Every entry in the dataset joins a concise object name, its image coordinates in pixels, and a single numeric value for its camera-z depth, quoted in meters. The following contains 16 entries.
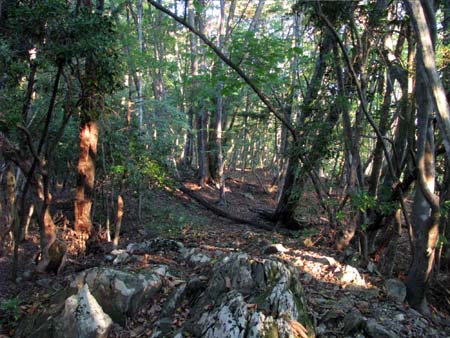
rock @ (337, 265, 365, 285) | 5.79
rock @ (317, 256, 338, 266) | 6.23
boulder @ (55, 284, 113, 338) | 4.56
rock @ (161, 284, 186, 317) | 4.79
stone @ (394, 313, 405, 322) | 4.88
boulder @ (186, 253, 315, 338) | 3.68
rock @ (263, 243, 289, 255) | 7.00
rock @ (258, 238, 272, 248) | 7.98
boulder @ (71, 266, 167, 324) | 5.00
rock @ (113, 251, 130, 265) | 6.83
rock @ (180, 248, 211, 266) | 6.60
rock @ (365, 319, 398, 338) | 4.18
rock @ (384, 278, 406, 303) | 5.63
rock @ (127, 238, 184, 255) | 7.66
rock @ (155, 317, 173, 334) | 4.43
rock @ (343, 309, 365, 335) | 4.25
